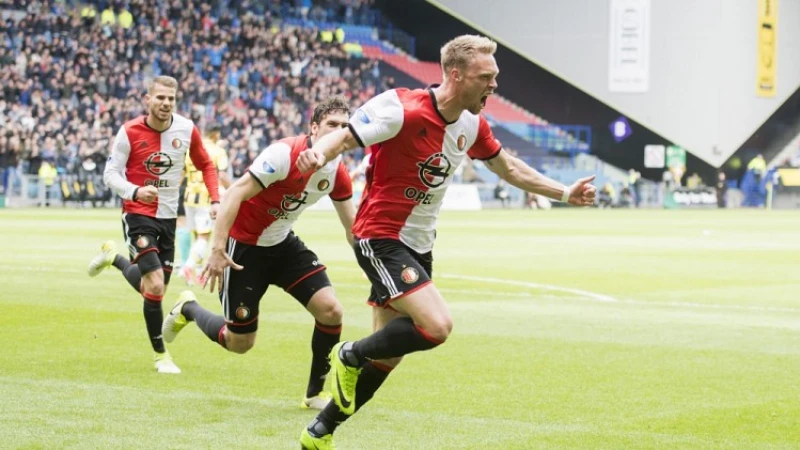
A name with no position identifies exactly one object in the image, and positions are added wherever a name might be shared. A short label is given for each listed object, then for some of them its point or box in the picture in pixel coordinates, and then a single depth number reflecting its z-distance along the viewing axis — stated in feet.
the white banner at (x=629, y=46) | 200.75
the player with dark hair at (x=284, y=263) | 27.20
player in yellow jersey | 58.90
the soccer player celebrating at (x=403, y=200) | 21.59
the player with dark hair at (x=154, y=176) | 33.47
